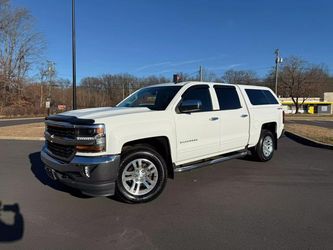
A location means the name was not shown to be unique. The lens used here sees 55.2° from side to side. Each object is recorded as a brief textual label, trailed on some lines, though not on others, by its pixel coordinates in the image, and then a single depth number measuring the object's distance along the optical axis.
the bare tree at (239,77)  77.19
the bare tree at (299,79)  63.97
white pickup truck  4.62
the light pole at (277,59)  47.06
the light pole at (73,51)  14.83
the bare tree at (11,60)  55.41
